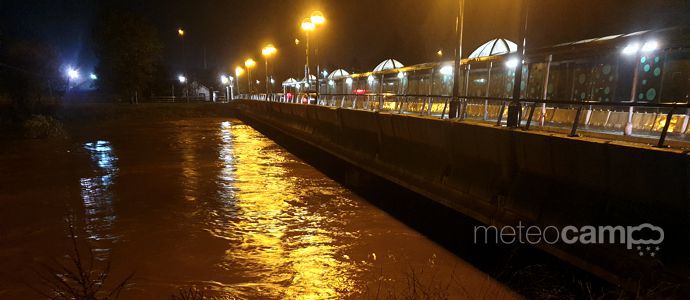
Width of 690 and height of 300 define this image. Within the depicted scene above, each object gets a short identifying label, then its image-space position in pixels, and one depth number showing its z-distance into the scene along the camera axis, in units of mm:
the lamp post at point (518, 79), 9250
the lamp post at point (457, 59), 12383
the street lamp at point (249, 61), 58375
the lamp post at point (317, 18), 23352
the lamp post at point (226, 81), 88375
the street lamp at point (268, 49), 40250
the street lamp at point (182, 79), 89294
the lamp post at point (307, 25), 24766
